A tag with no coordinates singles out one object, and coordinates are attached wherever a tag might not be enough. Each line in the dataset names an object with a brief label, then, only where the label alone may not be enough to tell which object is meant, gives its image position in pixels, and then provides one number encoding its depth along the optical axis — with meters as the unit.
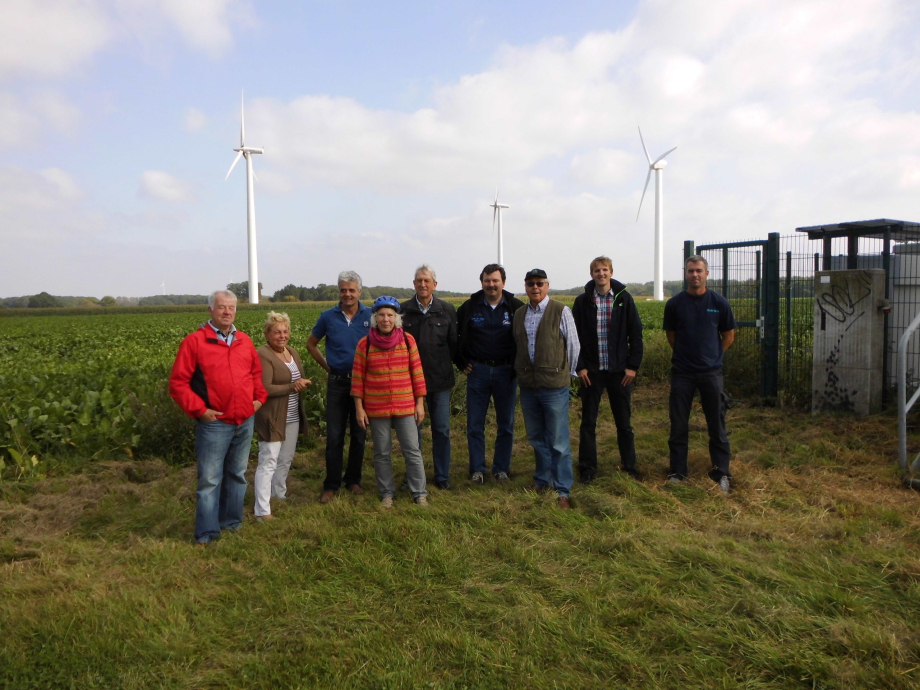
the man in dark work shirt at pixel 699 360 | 5.56
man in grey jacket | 5.71
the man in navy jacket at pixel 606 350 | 5.70
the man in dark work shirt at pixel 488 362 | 5.81
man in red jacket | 4.43
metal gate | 8.62
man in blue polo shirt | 5.57
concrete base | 7.57
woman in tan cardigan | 5.10
